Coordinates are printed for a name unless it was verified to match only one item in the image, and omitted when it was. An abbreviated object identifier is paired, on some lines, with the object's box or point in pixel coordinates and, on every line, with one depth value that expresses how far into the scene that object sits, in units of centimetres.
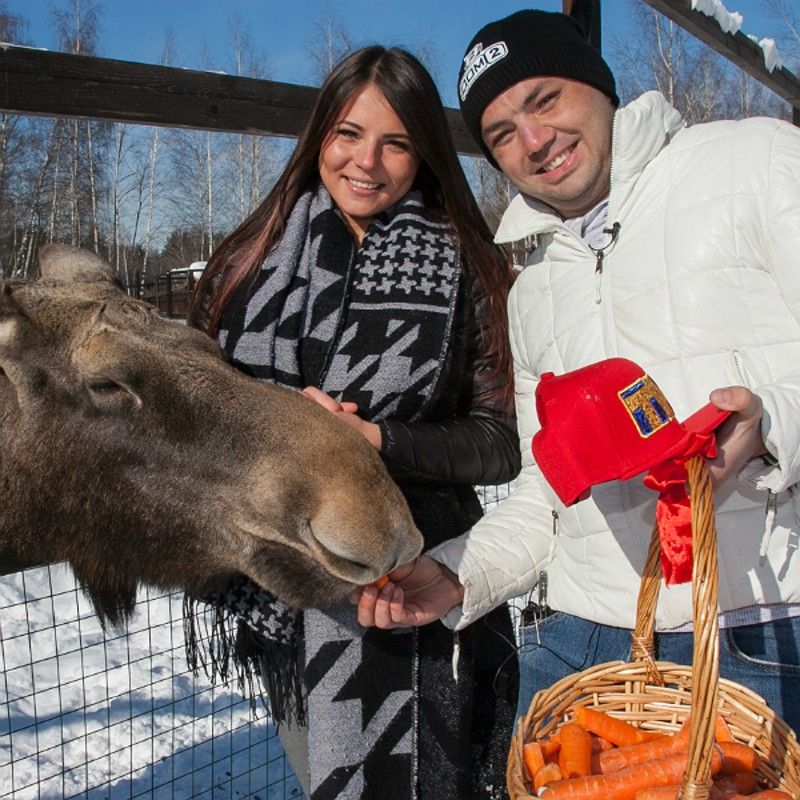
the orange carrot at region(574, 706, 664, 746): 192
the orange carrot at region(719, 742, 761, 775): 176
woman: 239
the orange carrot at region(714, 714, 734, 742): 185
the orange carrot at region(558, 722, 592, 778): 183
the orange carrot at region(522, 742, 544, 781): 183
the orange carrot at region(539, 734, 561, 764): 191
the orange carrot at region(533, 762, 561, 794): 177
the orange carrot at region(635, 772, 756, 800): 164
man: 180
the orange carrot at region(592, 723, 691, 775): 183
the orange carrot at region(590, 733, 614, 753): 196
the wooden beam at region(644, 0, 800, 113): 402
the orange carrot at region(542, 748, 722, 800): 173
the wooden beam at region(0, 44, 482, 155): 249
